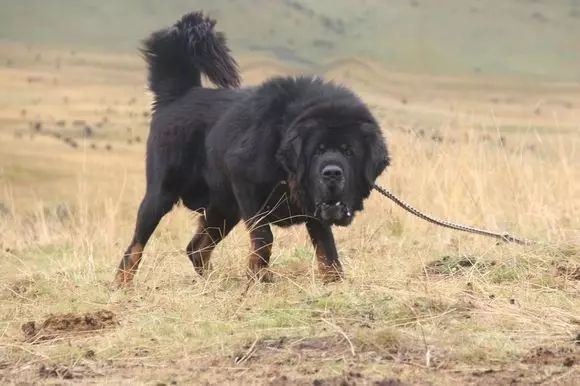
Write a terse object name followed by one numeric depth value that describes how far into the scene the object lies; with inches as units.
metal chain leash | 547.5
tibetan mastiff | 493.4
